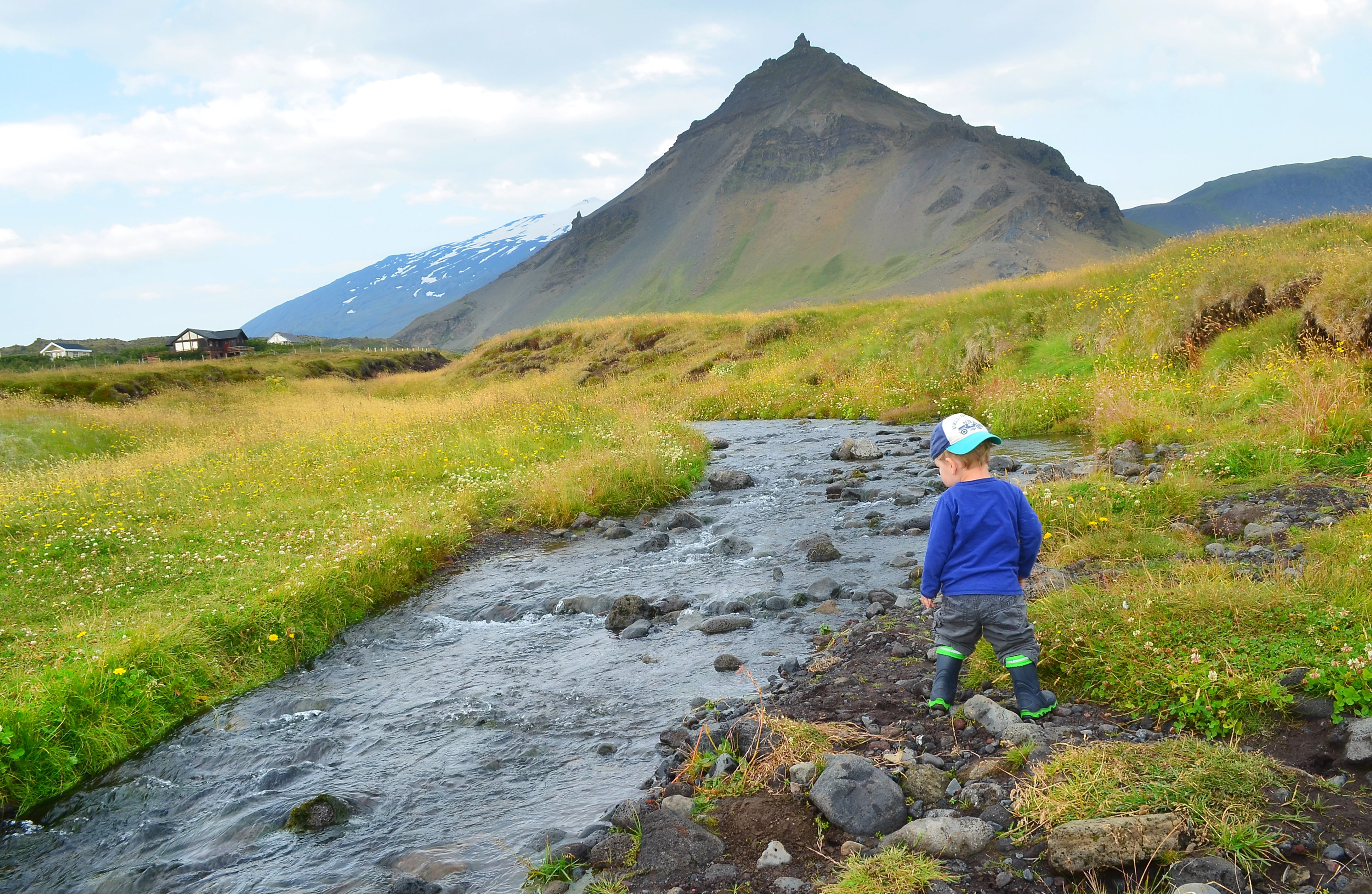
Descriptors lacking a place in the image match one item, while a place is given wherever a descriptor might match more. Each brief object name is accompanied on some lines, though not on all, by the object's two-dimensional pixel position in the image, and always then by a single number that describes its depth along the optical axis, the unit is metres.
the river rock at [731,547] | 12.41
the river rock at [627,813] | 5.06
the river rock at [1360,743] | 4.30
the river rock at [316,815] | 5.89
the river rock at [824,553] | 11.31
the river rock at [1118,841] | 3.80
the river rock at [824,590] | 9.77
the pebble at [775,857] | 4.44
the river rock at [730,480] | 17.55
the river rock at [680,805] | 5.10
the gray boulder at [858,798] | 4.64
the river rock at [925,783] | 4.82
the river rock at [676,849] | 4.53
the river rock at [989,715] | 5.38
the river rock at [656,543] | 13.20
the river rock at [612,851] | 4.75
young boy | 5.83
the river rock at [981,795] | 4.61
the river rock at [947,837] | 4.20
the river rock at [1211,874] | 3.54
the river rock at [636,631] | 9.32
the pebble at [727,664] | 7.95
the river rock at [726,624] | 9.13
